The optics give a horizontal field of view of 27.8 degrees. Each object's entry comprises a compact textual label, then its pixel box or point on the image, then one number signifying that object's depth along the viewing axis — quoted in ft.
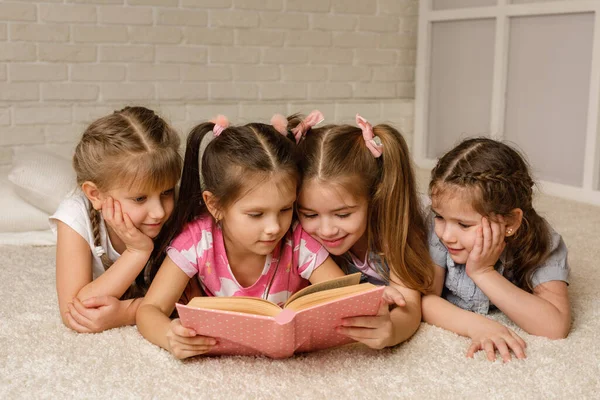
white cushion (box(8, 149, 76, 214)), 13.24
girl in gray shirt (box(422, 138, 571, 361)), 9.72
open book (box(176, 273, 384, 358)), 8.08
